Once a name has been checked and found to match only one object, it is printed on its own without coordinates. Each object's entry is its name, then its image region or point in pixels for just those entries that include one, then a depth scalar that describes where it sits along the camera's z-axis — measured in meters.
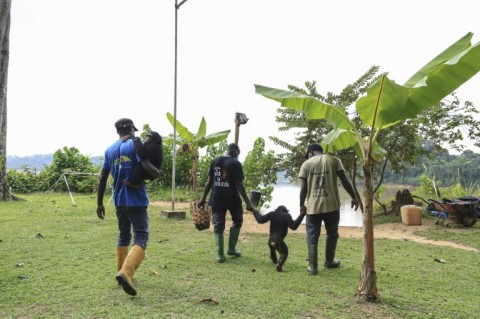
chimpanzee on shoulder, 4.18
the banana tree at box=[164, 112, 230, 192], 13.39
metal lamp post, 10.05
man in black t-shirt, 5.74
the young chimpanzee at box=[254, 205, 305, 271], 5.37
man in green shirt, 5.31
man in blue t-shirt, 4.20
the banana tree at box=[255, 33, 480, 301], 3.66
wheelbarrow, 10.17
